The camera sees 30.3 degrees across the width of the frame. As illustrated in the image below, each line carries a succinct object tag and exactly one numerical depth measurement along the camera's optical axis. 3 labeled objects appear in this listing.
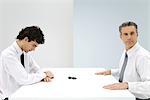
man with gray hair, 2.16
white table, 1.89
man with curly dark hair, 2.38
